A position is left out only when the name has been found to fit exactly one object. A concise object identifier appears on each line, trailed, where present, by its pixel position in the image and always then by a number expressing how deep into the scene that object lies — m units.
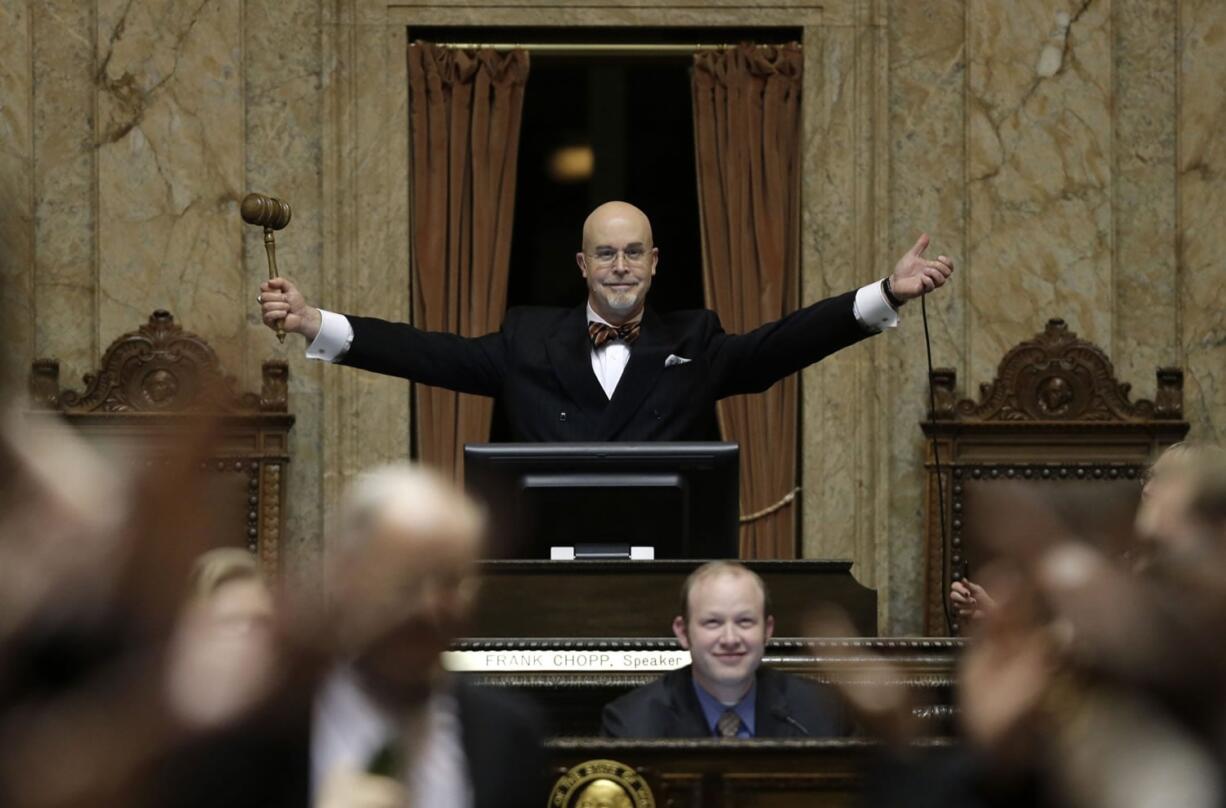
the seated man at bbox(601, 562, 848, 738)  8.83
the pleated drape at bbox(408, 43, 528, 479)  19.09
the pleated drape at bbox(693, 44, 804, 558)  19.05
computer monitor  10.85
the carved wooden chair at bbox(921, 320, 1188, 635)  18.06
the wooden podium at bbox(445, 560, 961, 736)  9.88
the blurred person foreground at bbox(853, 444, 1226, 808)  4.19
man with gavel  13.62
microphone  9.00
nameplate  9.92
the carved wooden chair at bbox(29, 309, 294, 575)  17.84
